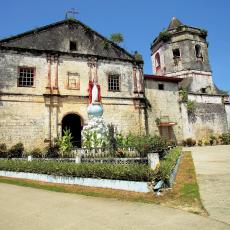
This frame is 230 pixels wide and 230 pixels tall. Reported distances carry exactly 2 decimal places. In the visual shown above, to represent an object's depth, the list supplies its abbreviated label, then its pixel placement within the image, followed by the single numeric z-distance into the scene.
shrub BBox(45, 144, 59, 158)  16.11
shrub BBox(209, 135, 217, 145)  23.20
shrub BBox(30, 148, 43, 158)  15.61
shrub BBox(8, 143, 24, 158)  16.05
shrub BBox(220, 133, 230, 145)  23.25
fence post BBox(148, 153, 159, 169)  7.39
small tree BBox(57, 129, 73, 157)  13.86
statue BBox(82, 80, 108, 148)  13.20
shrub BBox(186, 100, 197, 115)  23.20
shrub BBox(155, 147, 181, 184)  7.07
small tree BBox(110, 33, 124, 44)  21.73
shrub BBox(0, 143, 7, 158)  15.70
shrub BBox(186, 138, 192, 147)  22.55
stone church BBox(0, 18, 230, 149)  17.72
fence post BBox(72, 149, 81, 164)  10.14
